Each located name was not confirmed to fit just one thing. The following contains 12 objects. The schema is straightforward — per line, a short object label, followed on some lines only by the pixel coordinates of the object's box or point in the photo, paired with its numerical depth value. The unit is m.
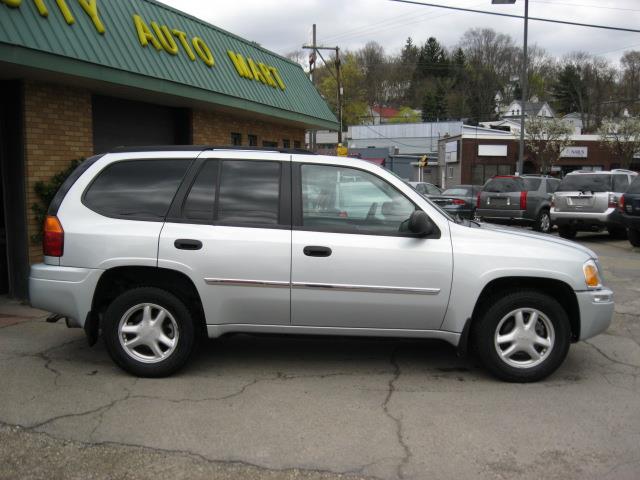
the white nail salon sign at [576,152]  46.90
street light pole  24.09
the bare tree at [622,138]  44.75
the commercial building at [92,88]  6.61
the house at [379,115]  80.19
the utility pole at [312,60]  30.34
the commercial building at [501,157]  46.03
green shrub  7.12
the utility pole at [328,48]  31.14
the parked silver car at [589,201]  13.62
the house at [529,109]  73.35
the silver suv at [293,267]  4.41
